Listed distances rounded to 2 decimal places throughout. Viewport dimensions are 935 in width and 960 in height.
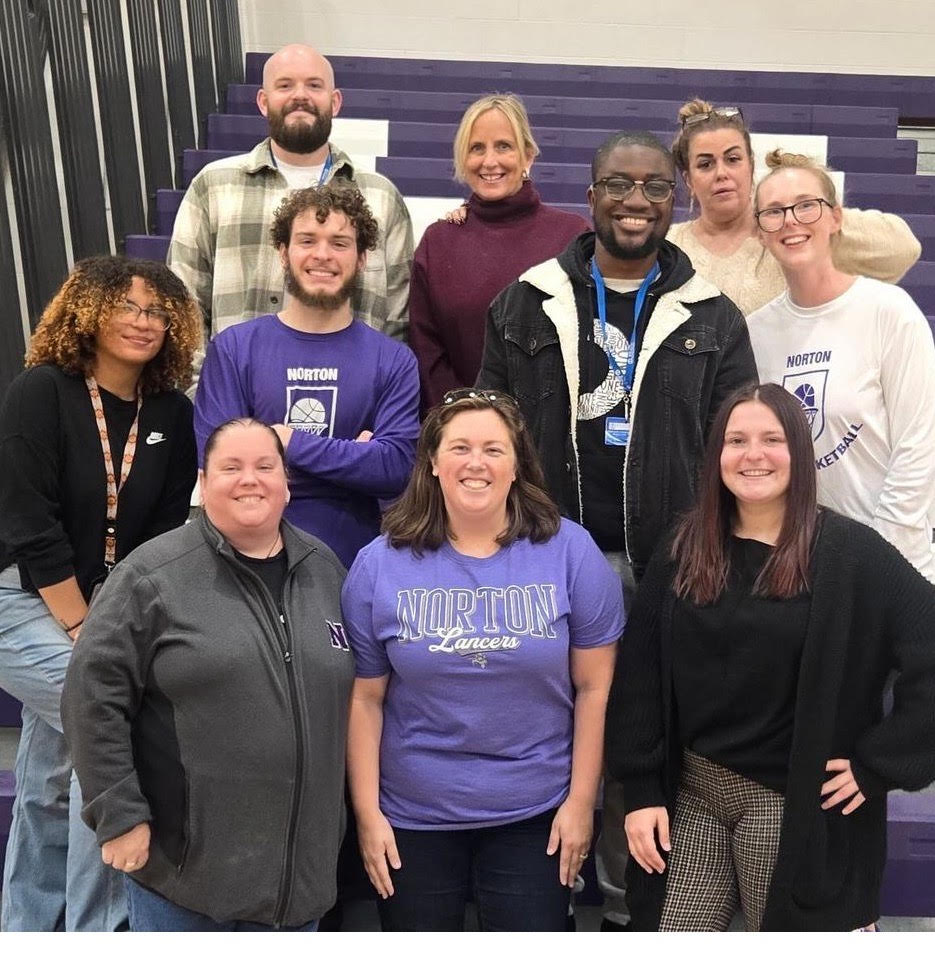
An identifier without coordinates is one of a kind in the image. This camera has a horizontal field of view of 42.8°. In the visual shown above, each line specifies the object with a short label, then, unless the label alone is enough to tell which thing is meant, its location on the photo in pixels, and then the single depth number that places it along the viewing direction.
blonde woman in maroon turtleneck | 2.32
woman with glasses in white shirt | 1.87
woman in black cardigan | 1.65
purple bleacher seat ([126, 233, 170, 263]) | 3.35
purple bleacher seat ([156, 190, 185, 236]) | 3.72
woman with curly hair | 1.84
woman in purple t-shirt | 1.76
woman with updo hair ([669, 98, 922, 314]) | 2.20
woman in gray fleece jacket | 1.60
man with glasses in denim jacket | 1.92
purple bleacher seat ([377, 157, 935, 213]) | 3.81
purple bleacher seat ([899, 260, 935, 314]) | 3.29
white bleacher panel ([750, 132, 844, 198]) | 4.14
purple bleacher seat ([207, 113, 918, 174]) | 4.18
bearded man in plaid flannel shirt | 2.38
